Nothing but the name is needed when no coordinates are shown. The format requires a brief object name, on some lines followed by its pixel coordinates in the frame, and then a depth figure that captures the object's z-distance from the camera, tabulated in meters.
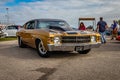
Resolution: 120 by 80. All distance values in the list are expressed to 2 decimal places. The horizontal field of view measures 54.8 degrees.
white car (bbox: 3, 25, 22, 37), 11.73
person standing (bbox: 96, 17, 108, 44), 7.30
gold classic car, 4.01
